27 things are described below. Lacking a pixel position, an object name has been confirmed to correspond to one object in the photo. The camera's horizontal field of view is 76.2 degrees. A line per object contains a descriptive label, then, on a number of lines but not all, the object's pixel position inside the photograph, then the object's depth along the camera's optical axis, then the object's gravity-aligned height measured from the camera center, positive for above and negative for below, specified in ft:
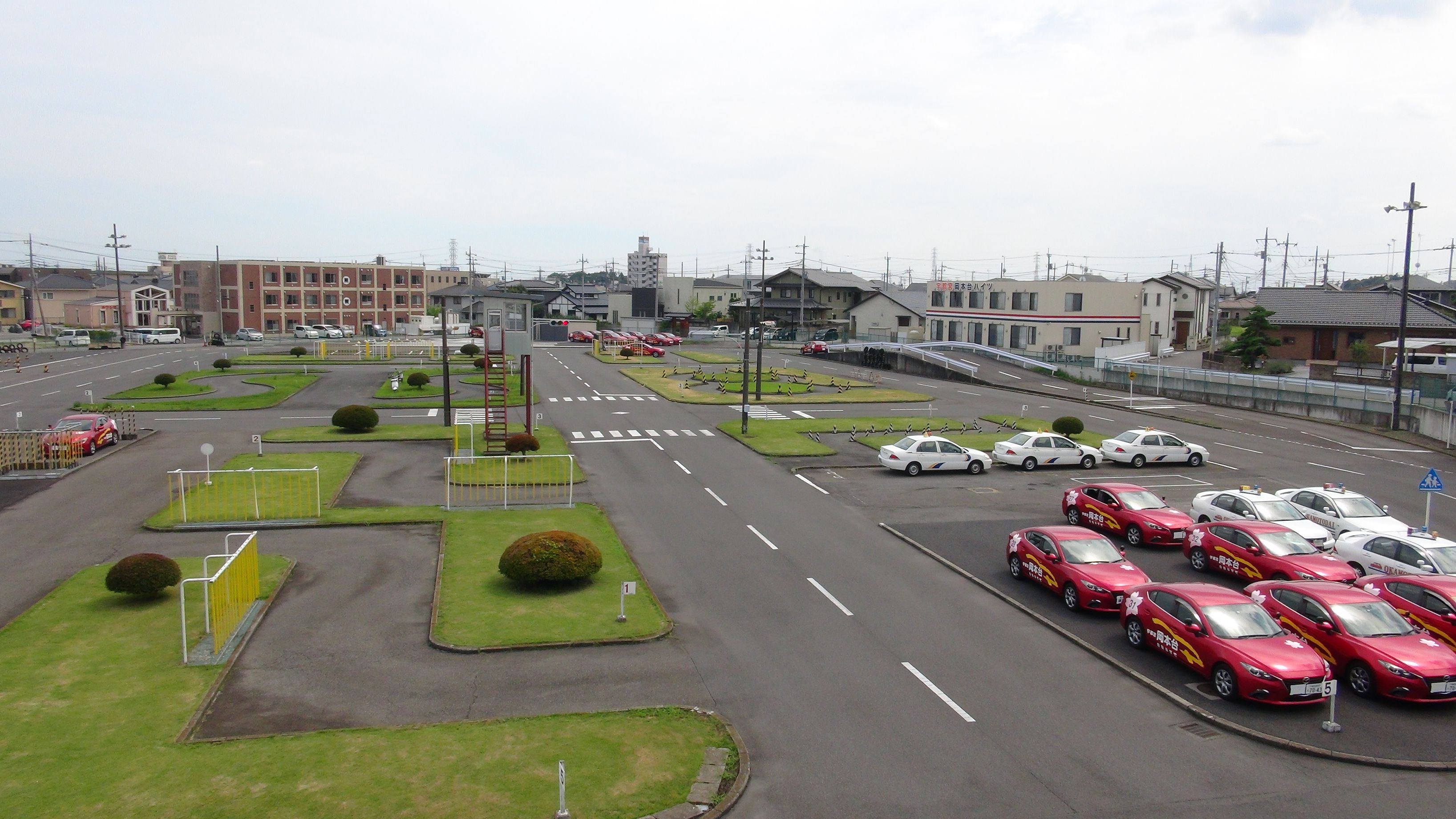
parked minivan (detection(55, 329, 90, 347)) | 290.35 -11.26
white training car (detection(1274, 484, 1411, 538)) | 81.97 -17.37
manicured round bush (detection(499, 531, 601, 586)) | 64.44 -17.42
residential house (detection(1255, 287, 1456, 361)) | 216.74 -0.32
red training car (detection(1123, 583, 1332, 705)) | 48.59 -18.06
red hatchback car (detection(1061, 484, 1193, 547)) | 80.79 -17.76
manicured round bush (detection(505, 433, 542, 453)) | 114.42 -16.45
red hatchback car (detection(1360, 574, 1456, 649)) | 55.93 -17.41
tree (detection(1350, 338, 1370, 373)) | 211.82 -7.65
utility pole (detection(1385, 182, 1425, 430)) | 136.36 +3.85
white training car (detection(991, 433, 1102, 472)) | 117.39 -17.32
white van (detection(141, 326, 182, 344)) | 327.88 -11.26
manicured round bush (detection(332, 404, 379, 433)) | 132.16 -15.88
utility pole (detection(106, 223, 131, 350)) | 305.12 +17.22
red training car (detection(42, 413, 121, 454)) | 106.73 -15.52
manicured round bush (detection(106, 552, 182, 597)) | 59.93 -17.54
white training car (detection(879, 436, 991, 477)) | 112.68 -17.29
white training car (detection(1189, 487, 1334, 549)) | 78.48 -17.20
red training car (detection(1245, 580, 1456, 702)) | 49.26 -17.98
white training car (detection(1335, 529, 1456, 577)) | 66.39 -17.25
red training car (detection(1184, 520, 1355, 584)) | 66.28 -17.58
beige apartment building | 260.62 +0.34
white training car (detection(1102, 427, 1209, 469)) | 120.57 -17.30
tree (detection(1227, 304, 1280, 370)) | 221.87 -5.12
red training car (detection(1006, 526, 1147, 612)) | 63.10 -17.76
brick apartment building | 391.45 +5.19
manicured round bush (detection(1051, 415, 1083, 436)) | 136.05 -16.08
